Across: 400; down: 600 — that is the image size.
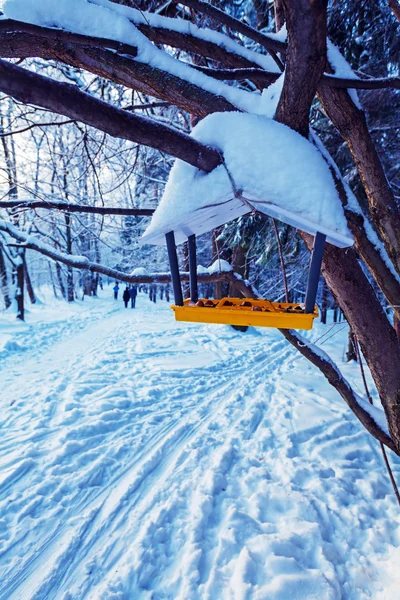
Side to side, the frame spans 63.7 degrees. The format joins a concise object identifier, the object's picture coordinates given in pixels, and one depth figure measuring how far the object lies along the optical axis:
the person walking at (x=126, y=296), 18.39
